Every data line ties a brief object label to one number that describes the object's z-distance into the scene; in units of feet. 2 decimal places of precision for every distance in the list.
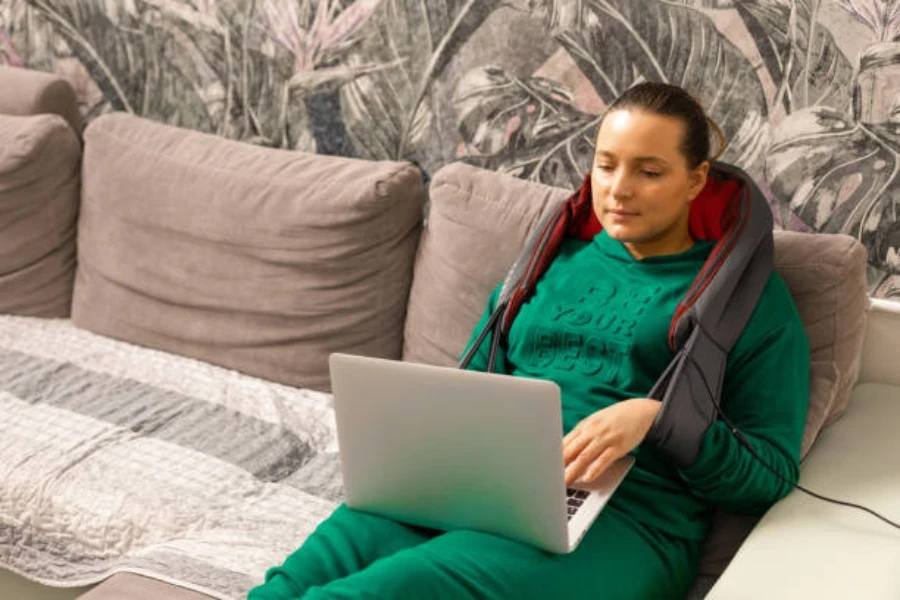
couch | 5.77
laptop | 4.62
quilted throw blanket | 6.09
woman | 5.03
